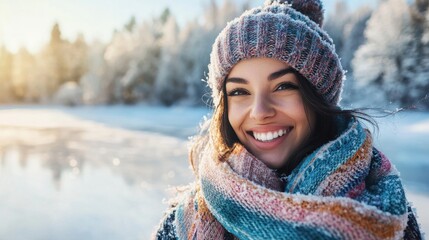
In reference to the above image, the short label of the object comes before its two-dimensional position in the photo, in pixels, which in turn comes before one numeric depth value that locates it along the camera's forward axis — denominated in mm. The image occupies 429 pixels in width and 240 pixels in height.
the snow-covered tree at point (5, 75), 34094
